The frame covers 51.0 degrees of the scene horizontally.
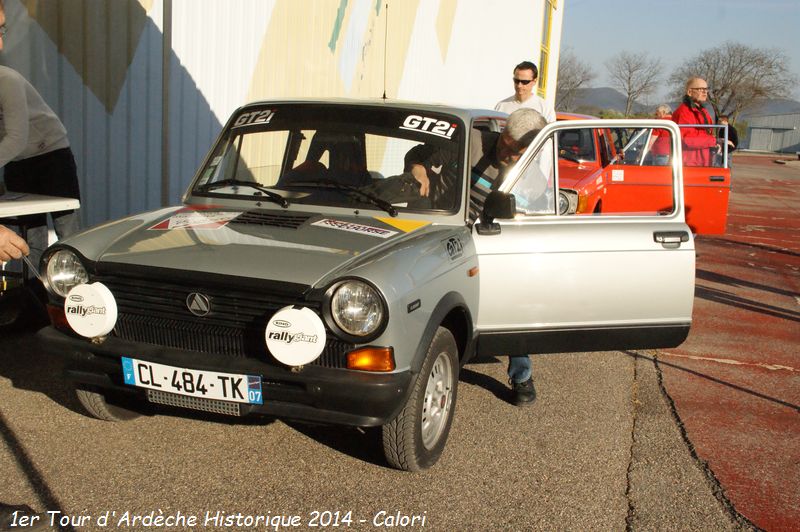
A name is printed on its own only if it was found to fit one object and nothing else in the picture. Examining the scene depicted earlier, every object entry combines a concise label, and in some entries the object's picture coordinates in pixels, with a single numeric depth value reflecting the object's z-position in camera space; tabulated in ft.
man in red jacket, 31.76
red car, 30.94
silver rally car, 11.52
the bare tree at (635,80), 278.46
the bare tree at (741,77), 284.41
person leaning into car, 15.47
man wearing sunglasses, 26.32
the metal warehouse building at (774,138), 299.17
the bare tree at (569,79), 239.13
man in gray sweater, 18.11
